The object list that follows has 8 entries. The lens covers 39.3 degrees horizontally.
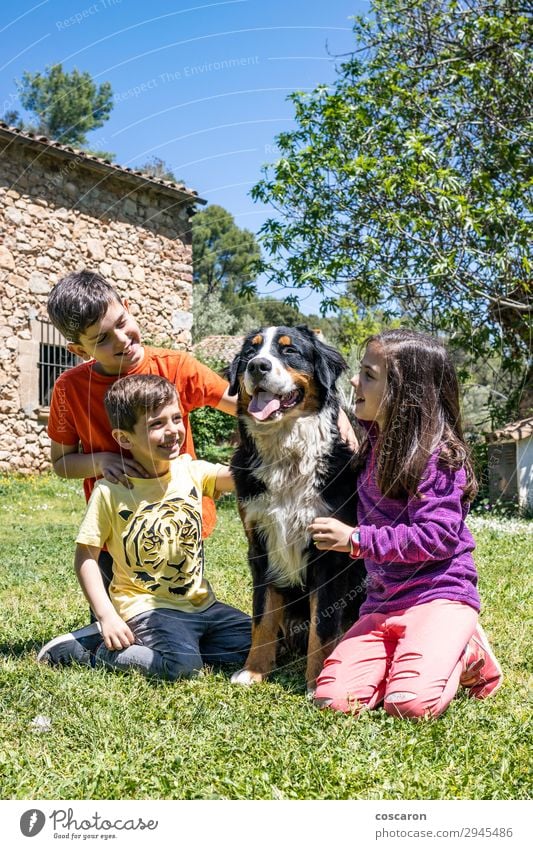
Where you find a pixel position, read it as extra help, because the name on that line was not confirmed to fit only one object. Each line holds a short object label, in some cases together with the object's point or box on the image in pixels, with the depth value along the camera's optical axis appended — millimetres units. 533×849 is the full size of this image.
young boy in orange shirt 3471
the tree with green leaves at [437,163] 8188
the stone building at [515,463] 10602
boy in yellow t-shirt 3348
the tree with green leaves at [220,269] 5973
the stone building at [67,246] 6762
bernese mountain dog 3352
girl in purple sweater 2965
